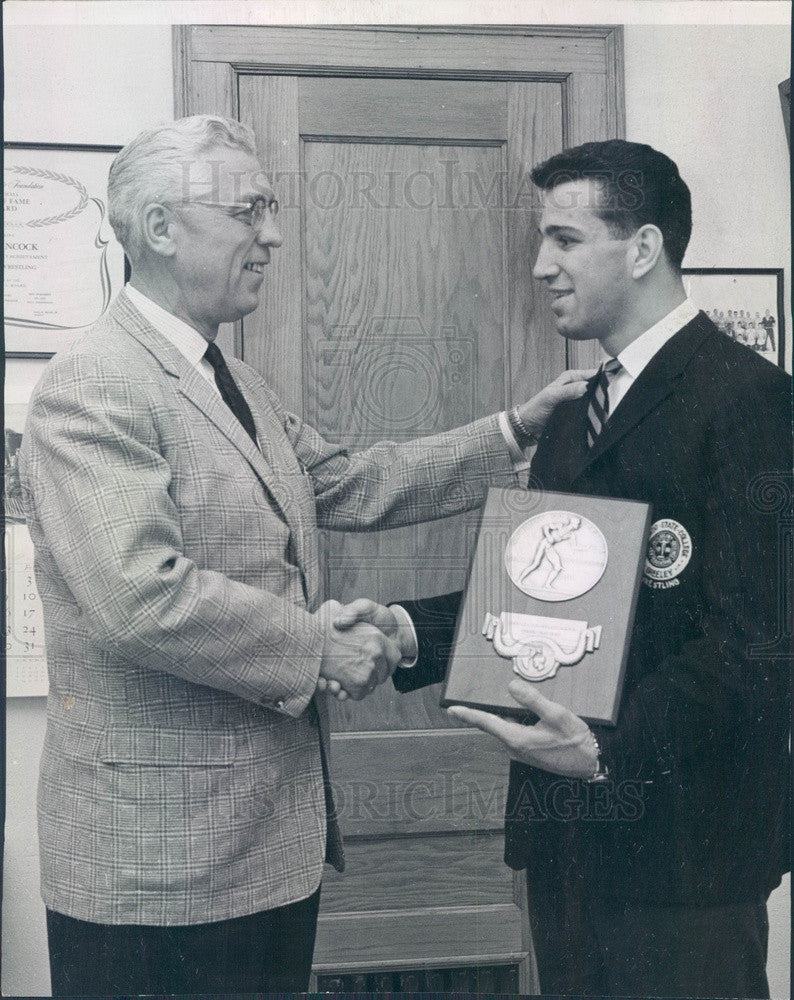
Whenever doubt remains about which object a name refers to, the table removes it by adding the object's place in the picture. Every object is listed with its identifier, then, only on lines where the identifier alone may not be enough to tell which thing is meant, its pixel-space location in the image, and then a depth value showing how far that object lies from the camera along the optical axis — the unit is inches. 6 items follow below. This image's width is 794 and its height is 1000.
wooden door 76.0
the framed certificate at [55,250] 75.4
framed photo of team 75.9
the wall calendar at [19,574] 76.0
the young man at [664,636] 72.7
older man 66.4
